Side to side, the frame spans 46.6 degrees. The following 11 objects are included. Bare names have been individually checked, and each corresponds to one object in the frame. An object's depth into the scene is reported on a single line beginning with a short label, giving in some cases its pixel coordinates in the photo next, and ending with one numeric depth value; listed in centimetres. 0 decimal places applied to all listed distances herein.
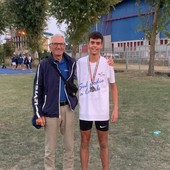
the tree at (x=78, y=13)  1611
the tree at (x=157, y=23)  1248
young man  235
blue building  3098
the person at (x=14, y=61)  2225
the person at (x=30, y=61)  2134
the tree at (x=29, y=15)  2037
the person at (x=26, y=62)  2145
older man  234
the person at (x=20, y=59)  2192
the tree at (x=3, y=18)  2196
